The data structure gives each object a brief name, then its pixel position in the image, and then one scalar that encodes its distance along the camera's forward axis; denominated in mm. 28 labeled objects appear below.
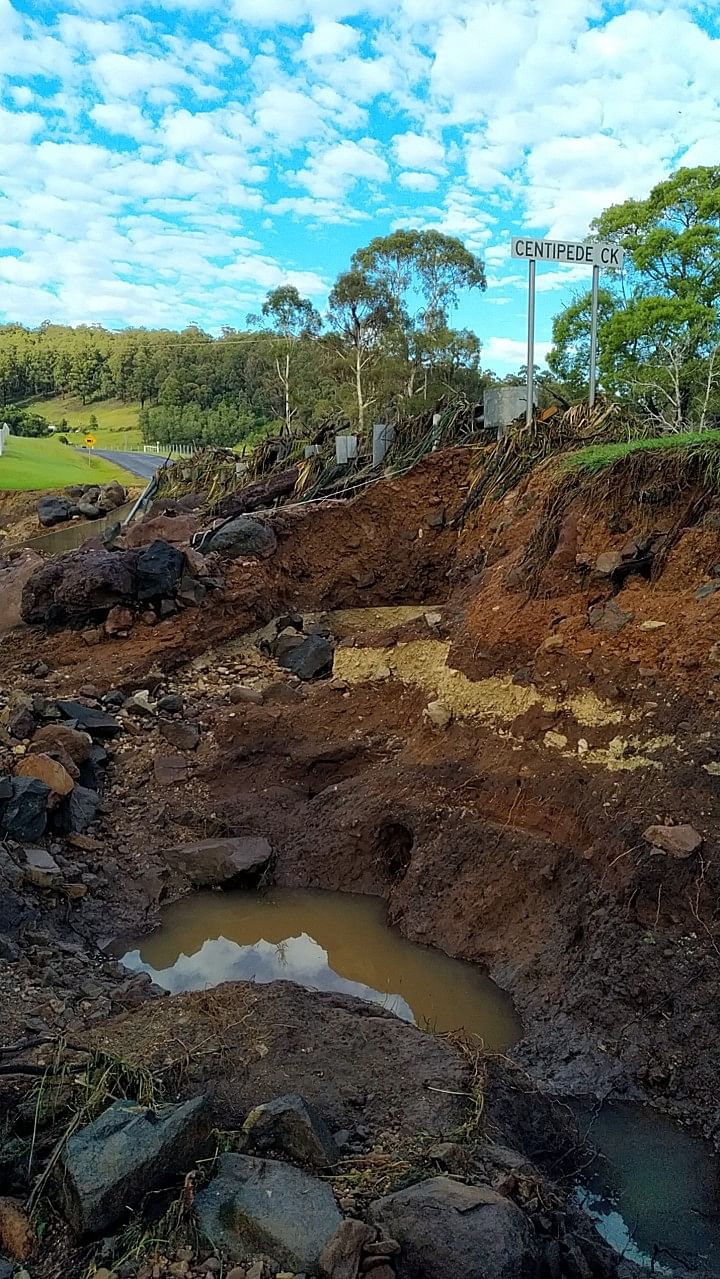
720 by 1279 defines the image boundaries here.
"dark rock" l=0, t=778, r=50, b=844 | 5809
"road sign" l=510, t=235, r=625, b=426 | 8594
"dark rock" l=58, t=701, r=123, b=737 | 7555
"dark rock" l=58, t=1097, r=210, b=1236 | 2486
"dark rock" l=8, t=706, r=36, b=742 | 7047
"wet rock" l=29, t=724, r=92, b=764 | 6891
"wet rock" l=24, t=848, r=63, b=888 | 5520
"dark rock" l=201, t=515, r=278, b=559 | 10352
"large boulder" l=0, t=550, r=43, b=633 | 9664
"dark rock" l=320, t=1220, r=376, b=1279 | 2320
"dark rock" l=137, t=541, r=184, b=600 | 9352
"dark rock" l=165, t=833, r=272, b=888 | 6059
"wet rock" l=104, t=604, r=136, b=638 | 9180
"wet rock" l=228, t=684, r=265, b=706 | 7891
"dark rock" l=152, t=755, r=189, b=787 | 7090
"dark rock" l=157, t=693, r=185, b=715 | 8039
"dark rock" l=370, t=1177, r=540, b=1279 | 2410
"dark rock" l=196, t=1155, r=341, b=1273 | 2398
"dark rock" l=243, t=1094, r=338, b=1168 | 2812
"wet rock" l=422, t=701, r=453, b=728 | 6723
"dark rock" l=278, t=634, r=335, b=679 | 8641
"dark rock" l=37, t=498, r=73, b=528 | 25656
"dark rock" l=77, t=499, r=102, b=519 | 25766
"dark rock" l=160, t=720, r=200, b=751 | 7508
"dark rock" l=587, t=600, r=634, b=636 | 6324
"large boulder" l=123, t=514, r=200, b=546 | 11609
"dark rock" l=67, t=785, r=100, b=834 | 6307
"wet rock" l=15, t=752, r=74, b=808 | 6250
